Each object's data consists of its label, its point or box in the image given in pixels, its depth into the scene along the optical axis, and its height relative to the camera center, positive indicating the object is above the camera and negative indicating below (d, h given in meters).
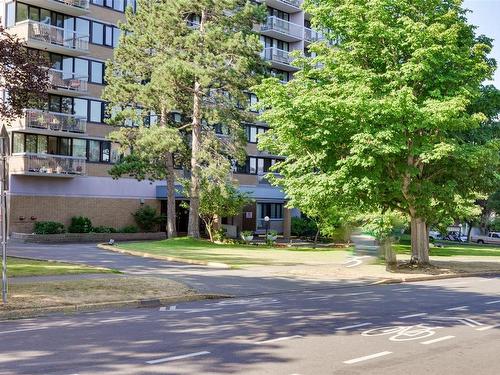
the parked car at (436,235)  73.03 -2.24
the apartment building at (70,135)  39.22 +5.19
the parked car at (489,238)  68.88 -2.42
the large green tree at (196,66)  35.34 +8.68
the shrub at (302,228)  53.09 -1.10
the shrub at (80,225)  40.78 -0.81
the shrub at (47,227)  37.97 -0.90
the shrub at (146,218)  45.47 -0.33
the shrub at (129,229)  43.26 -1.11
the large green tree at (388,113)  21.19 +3.55
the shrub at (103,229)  41.69 -1.10
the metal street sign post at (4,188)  12.19 +0.48
